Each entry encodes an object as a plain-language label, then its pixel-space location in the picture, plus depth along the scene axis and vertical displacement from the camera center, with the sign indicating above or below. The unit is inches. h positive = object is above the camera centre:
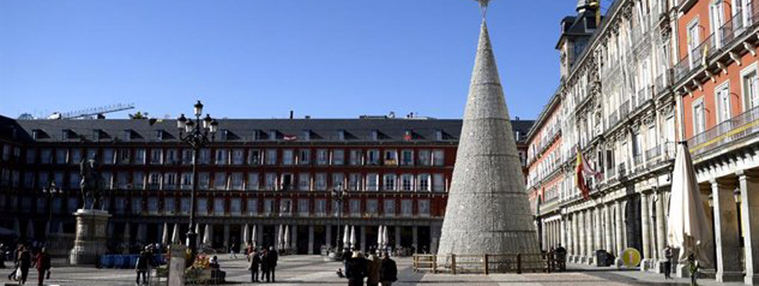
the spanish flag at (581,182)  1556.3 +133.0
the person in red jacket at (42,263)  861.2 -33.8
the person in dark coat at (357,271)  618.5 -27.2
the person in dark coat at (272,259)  1025.5 -29.2
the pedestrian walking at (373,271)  646.5 -28.3
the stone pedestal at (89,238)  1310.3 -2.6
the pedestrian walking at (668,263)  972.9 -26.6
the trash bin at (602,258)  1441.9 -30.9
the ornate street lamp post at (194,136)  847.6 +130.7
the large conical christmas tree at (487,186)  1070.4 +85.2
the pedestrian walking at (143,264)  910.1 -34.3
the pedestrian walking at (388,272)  684.1 -30.6
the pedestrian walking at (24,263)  874.8 -33.5
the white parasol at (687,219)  597.6 +21.1
